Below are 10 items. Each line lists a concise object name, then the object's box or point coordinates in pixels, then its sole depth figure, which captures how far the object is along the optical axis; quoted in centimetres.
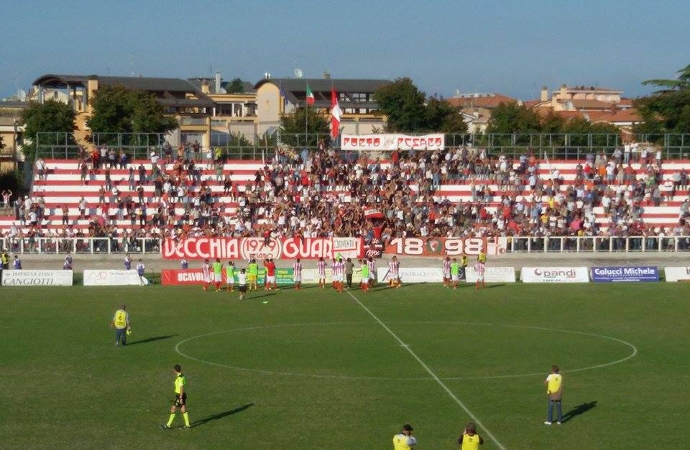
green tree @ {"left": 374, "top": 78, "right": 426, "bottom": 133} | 11250
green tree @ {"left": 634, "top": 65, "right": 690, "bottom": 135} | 9638
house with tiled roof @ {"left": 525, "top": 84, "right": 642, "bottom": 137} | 16560
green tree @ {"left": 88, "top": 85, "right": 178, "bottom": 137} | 9944
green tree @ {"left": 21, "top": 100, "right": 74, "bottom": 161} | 10088
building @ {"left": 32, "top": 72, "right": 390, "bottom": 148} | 12000
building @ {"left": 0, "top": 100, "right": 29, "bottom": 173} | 10994
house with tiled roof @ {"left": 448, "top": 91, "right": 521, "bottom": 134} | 15550
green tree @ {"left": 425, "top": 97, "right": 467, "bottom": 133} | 11400
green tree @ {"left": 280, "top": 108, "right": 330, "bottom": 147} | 10838
